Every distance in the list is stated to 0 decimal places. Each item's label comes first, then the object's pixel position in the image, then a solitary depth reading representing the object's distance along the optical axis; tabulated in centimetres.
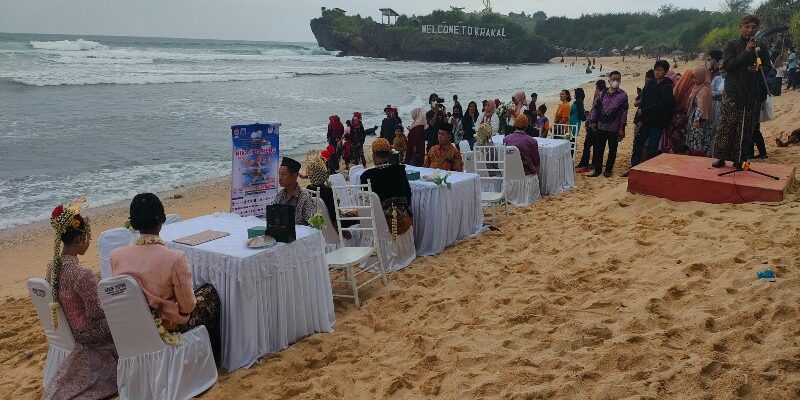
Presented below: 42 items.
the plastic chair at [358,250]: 512
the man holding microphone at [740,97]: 581
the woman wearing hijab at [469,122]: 1192
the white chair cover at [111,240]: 477
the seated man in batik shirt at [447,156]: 759
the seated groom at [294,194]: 506
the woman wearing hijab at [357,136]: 1178
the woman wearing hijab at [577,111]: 1145
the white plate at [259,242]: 412
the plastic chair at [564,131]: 1057
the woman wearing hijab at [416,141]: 1043
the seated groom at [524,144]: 848
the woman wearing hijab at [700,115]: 848
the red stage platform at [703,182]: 604
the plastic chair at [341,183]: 589
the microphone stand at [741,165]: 630
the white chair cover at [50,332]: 357
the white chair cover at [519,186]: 847
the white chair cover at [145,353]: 336
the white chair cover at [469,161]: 822
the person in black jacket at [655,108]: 873
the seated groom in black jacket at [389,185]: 600
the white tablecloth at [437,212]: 655
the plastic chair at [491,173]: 758
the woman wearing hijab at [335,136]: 1172
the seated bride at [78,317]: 347
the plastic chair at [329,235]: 570
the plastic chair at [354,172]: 676
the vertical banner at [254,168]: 569
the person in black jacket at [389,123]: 1111
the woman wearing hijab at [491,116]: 1179
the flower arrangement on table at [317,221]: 449
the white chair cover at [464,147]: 864
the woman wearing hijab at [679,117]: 877
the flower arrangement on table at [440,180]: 643
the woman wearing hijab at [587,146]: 1002
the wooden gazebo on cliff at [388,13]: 9669
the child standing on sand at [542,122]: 1141
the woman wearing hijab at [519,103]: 1159
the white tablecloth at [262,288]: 398
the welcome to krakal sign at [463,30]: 8812
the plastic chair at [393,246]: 596
